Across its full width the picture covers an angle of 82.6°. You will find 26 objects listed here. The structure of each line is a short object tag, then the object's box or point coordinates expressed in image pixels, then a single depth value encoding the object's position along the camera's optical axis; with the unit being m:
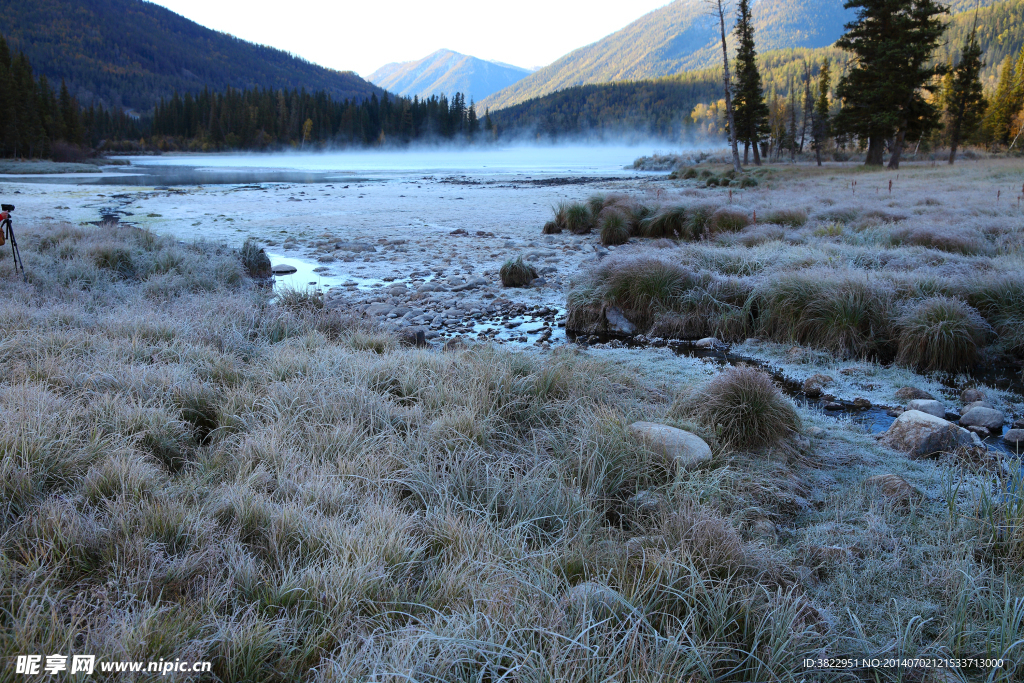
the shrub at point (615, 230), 14.10
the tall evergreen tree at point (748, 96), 42.34
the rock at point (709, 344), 7.04
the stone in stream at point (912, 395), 5.17
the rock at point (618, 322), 7.73
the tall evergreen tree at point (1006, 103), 49.56
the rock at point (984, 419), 4.52
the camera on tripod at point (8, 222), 6.70
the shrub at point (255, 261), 10.66
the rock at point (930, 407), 4.79
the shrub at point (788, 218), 13.05
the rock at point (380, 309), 8.30
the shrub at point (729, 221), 12.94
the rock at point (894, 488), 3.37
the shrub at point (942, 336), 5.90
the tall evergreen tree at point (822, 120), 48.95
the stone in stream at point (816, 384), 5.47
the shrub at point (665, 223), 14.12
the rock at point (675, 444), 3.56
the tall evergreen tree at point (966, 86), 38.75
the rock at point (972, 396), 4.98
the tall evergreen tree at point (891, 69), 27.42
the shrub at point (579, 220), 15.84
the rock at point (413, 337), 6.61
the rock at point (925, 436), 4.12
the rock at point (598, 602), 2.13
